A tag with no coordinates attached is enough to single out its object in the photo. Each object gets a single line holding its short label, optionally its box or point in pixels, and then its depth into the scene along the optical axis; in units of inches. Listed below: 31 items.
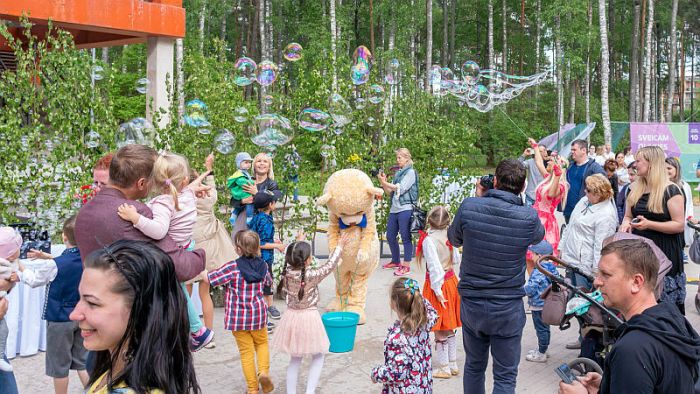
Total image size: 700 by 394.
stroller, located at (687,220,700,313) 298.2
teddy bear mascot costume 304.3
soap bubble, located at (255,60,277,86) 419.2
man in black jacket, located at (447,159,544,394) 183.2
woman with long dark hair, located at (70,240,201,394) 80.4
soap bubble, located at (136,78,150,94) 410.3
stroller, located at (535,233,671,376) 190.7
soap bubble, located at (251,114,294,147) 339.6
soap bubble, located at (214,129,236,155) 333.4
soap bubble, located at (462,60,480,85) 644.7
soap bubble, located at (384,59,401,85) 442.0
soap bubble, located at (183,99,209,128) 331.9
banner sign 831.7
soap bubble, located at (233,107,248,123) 360.2
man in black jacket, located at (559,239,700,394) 97.7
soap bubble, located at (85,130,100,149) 301.6
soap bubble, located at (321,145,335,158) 362.9
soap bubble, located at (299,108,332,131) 355.6
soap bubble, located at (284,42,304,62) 438.0
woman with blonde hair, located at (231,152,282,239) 304.2
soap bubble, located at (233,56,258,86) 422.1
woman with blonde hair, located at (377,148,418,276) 405.4
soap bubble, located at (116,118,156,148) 301.9
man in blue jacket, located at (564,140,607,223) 377.1
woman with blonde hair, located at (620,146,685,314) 228.8
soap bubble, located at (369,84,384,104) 407.2
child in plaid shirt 217.9
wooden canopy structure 442.3
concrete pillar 525.0
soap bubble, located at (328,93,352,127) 363.6
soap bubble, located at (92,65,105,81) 346.9
